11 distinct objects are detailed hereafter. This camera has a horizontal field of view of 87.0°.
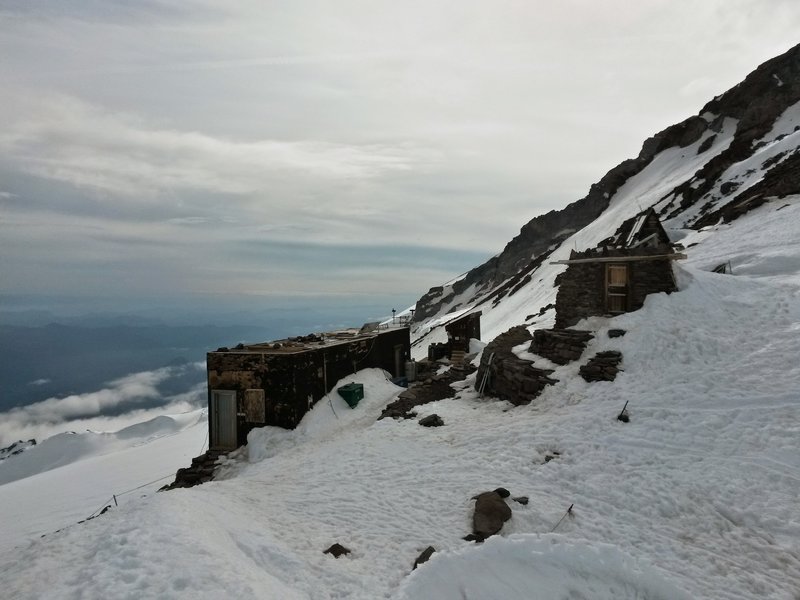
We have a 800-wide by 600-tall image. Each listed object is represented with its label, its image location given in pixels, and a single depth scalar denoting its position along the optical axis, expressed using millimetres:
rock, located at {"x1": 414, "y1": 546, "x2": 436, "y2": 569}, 8789
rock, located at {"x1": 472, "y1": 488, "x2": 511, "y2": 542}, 9656
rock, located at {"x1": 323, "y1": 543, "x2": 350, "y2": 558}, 9250
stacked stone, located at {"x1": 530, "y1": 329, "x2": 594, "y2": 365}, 17750
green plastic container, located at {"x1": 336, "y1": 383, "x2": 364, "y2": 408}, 22000
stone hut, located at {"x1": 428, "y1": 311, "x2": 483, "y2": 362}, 32375
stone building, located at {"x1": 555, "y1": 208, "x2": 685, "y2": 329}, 18180
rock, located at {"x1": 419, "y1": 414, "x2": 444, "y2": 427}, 16969
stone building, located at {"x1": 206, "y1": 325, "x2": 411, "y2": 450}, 19359
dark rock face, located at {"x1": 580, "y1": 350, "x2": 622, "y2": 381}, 15922
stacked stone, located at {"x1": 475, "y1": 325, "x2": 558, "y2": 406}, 17252
